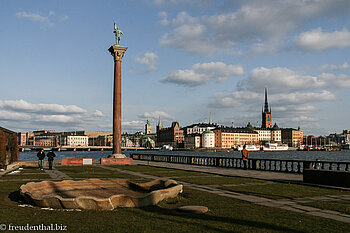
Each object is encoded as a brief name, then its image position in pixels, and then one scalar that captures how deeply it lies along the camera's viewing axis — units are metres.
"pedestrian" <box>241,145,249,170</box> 30.40
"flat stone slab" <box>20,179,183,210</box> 10.74
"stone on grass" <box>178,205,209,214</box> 10.48
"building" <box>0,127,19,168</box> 30.94
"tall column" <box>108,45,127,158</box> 43.66
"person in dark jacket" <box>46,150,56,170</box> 33.41
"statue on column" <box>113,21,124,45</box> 45.75
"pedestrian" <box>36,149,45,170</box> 34.44
